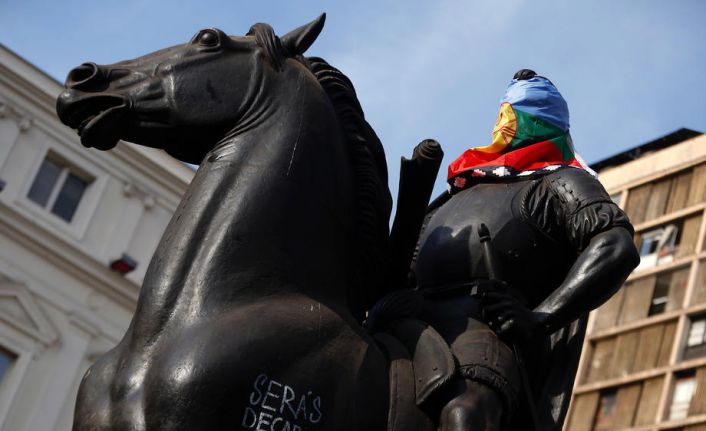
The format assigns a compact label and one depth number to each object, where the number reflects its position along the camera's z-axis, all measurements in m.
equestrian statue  4.63
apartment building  40.16
